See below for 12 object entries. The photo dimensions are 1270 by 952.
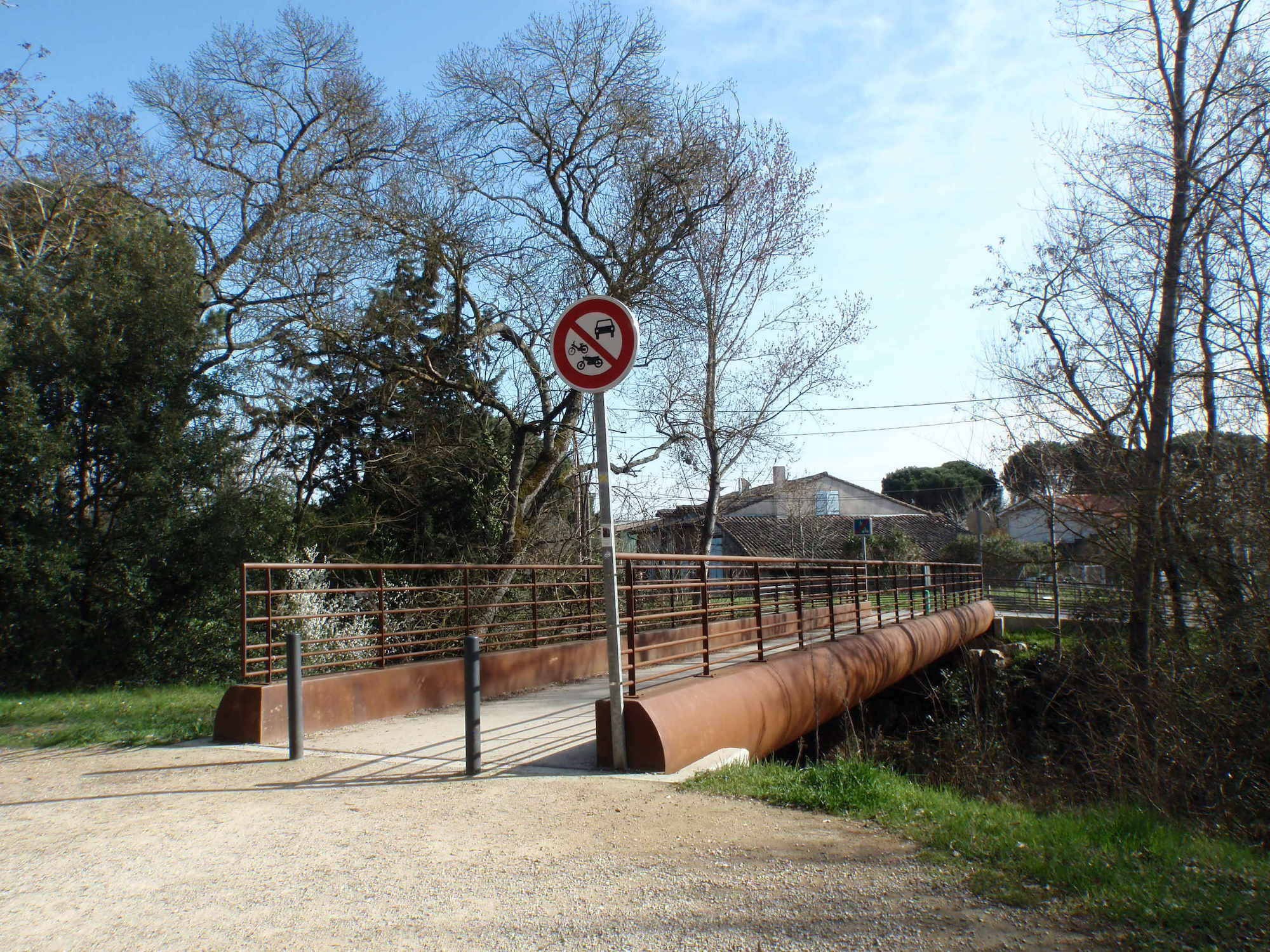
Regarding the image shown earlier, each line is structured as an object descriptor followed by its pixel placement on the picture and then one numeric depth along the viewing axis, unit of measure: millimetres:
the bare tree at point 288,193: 16609
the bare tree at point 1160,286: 12156
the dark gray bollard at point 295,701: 6699
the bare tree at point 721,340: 21391
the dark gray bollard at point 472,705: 6191
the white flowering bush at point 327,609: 12609
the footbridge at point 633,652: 6879
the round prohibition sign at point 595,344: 6297
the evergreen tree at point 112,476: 12984
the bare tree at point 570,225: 17859
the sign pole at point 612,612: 6148
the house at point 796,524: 27062
